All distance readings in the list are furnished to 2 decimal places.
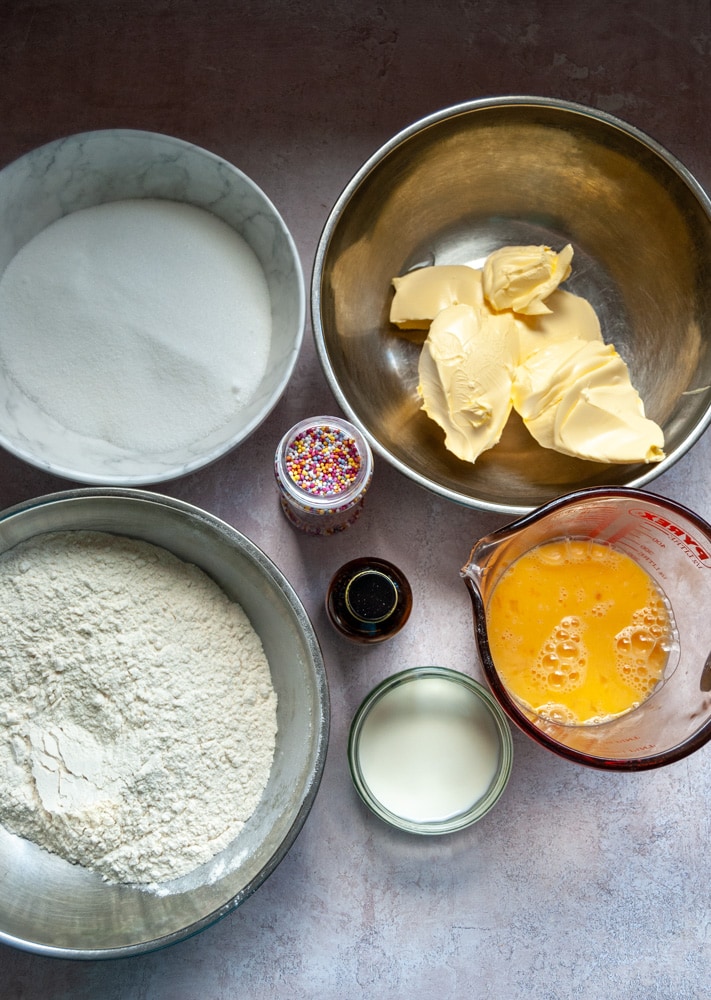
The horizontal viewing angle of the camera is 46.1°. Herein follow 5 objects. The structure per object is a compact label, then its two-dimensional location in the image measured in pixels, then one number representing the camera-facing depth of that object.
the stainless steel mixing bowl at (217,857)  0.35
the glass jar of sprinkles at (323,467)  0.38
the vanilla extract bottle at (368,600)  0.39
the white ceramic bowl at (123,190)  0.38
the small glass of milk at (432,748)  0.40
